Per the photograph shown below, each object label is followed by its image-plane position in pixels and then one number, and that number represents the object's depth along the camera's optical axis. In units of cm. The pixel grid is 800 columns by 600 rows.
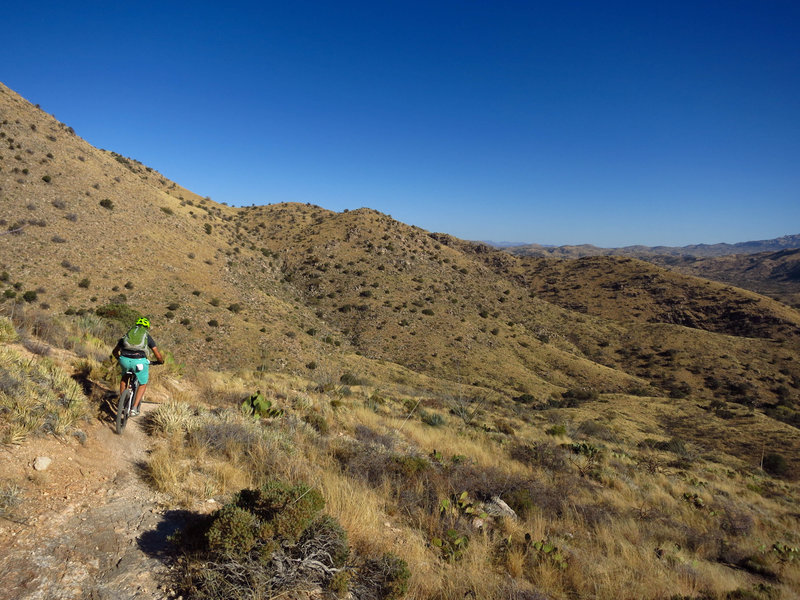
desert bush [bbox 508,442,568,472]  966
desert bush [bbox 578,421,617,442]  1960
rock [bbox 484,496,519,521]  575
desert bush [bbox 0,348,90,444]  472
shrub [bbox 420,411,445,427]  1320
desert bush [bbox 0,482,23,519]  351
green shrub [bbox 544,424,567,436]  1611
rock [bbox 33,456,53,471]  435
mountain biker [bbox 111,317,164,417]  618
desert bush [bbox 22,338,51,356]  756
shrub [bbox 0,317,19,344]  718
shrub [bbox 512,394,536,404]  2959
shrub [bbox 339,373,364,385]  2057
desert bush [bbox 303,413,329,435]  848
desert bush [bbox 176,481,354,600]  324
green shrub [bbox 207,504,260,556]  340
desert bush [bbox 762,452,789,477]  1811
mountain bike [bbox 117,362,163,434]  585
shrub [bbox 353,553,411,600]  349
